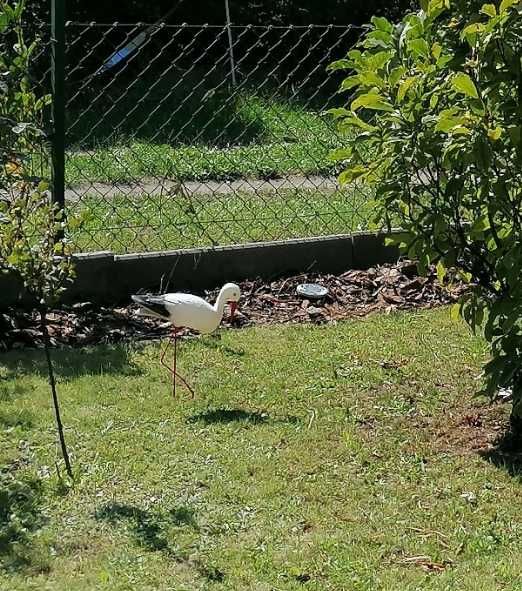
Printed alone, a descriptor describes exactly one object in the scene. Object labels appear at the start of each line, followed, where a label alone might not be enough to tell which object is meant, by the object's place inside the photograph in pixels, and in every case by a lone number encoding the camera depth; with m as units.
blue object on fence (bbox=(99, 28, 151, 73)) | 9.12
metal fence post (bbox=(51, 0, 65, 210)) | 6.01
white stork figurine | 4.90
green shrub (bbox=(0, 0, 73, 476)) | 3.87
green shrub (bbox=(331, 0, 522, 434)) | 3.68
